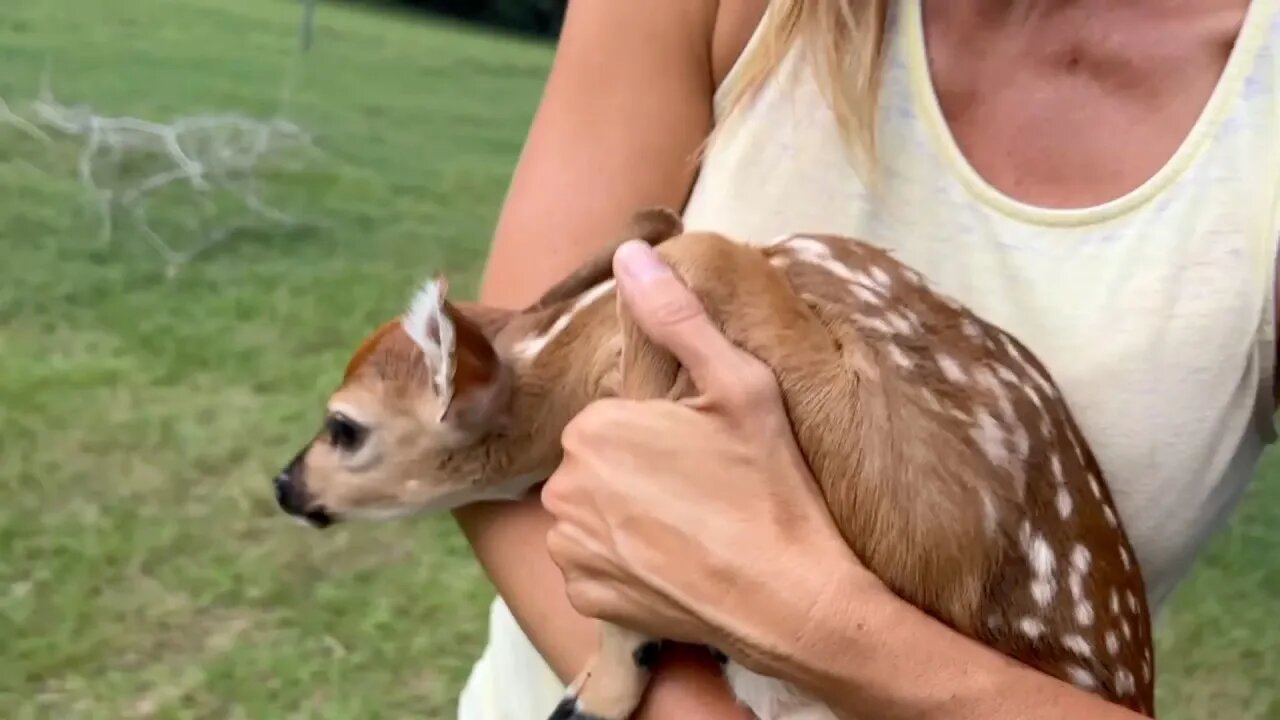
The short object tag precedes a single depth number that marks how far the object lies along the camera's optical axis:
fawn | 0.74
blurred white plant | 2.93
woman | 0.73
